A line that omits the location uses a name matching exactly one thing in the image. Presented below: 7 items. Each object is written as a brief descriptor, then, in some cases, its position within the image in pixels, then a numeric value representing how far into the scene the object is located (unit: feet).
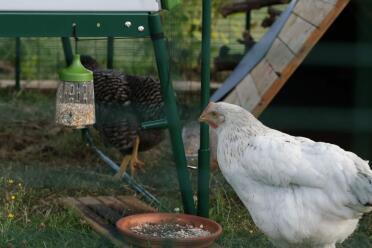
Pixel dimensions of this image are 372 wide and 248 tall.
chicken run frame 14.11
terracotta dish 13.67
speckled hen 19.25
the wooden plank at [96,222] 14.55
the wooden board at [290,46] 17.12
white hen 12.64
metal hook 14.23
